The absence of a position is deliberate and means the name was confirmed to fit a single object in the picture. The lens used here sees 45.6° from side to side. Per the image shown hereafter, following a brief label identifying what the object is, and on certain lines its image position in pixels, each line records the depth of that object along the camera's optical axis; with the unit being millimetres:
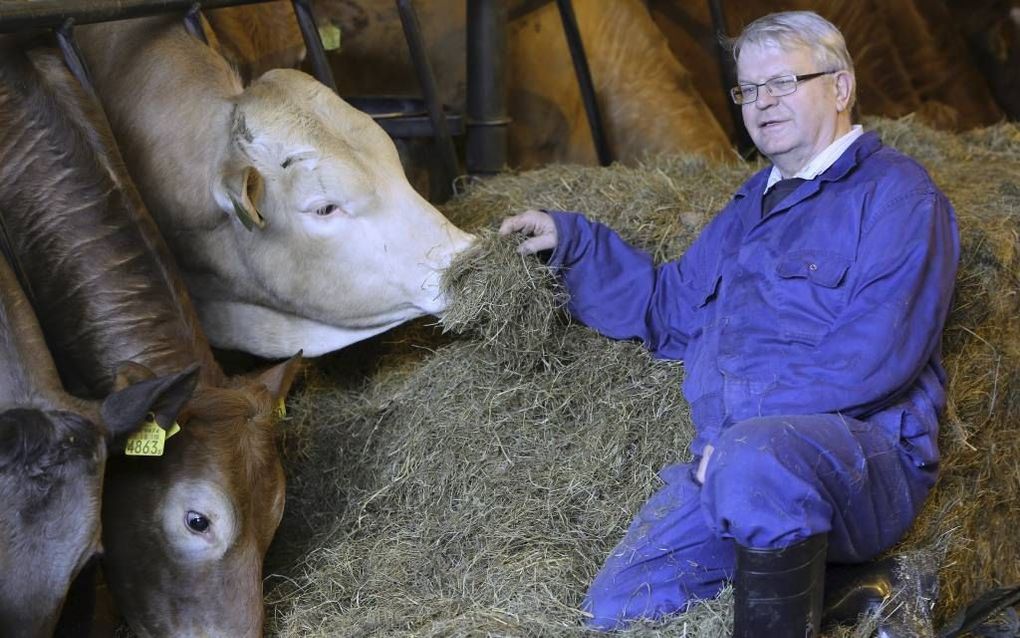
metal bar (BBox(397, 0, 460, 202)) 5371
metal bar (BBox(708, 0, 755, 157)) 6910
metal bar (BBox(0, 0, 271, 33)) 3664
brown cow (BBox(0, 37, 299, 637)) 3289
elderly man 2844
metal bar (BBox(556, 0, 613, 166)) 6250
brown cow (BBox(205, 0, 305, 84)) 5486
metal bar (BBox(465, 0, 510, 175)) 5852
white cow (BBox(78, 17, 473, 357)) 4141
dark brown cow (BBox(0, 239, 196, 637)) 2898
